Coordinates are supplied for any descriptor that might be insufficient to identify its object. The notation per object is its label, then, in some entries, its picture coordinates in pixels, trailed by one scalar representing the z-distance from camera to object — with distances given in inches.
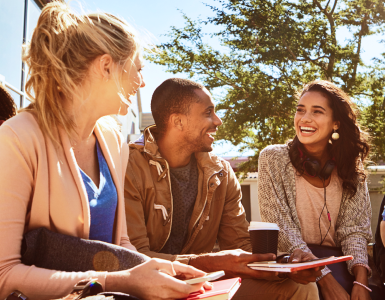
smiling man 102.0
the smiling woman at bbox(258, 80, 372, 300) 128.3
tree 368.2
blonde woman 61.0
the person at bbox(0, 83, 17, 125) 117.3
